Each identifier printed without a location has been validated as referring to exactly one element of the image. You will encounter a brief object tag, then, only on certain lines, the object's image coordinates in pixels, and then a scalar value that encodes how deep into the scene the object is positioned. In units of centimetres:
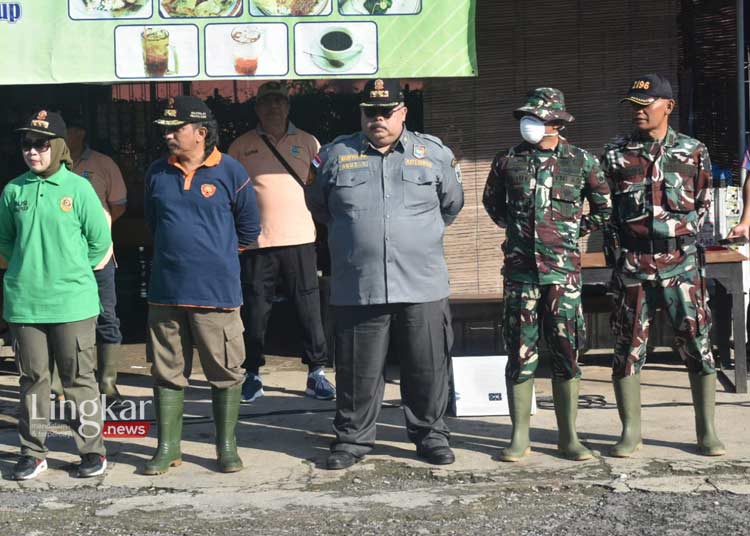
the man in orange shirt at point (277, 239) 826
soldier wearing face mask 658
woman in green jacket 645
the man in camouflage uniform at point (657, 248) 666
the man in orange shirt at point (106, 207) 824
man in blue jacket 655
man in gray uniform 663
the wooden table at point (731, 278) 802
